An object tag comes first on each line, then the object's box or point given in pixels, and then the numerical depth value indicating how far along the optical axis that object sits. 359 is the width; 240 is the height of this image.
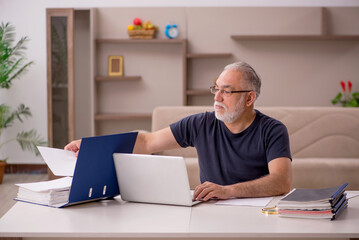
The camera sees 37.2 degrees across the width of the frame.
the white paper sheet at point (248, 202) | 1.89
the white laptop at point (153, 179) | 1.84
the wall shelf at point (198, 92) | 5.69
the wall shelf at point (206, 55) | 5.67
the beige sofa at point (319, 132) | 4.16
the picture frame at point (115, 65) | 5.78
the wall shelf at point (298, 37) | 5.62
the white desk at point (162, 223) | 1.54
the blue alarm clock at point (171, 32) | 5.72
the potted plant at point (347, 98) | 5.51
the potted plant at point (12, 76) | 5.38
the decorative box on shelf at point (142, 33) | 5.65
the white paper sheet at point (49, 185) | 1.88
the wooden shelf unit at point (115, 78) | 5.66
